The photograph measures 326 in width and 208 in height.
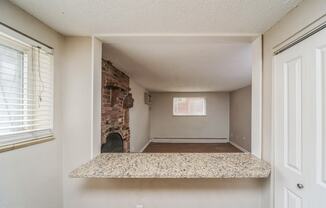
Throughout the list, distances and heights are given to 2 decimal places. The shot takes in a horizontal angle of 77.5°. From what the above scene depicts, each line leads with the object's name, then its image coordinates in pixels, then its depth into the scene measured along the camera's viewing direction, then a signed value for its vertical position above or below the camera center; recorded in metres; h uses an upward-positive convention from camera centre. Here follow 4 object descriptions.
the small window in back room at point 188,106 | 8.42 -0.02
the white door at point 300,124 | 1.28 -0.13
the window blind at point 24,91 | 1.48 +0.12
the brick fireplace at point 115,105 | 3.02 +0.01
